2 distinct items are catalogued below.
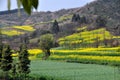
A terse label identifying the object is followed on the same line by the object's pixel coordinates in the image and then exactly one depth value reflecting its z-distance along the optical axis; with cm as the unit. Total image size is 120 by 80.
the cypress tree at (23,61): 3737
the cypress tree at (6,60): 3947
